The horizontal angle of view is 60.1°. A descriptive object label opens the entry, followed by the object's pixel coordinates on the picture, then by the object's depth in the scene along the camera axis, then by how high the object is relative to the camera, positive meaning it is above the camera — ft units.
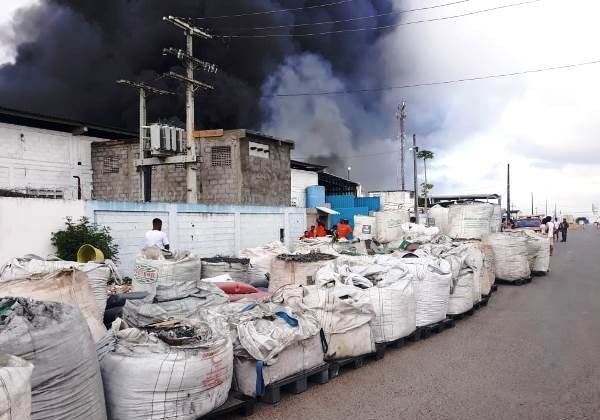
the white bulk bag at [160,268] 24.44 -3.07
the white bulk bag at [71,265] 16.96 -2.18
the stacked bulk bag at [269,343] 14.06 -3.93
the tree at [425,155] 149.38 +13.26
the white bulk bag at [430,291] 22.61 -4.01
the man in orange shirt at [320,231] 46.58 -2.57
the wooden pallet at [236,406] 13.07 -5.21
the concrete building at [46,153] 57.41 +6.30
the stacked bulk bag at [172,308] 15.01 -3.17
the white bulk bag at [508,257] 40.68 -4.50
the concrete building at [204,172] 68.28 +4.36
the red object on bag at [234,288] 21.68 -3.57
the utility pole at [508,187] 135.42 +3.54
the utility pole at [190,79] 60.85 +14.92
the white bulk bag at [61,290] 14.15 -2.30
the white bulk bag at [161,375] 11.55 -3.86
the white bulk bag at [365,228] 59.93 -3.04
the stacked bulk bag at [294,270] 24.40 -3.17
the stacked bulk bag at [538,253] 45.96 -4.80
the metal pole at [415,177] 89.19 +4.35
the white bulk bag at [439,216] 84.38 -2.52
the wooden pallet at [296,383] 14.51 -5.34
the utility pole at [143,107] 65.89 +13.21
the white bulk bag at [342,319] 17.24 -3.95
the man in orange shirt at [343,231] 47.80 -2.66
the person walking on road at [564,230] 108.88 -6.55
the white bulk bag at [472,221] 50.19 -2.02
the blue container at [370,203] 106.01 -0.23
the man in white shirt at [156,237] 28.91 -1.80
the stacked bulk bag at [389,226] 59.21 -2.81
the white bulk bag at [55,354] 9.19 -2.78
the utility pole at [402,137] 136.26 +16.98
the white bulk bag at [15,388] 7.66 -2.75
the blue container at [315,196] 101.71 +1.32
